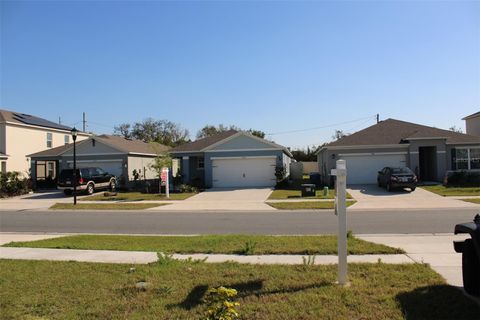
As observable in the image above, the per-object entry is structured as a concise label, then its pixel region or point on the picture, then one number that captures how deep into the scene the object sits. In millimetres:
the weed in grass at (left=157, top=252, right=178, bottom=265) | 7988
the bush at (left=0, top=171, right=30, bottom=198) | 31906
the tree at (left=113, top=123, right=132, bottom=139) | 83150
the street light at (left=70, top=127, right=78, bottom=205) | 25717
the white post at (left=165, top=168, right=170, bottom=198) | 28616
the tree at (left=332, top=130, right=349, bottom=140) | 82675
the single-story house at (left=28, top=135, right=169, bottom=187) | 35594
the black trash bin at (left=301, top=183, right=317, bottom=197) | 26297
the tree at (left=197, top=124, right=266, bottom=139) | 86250
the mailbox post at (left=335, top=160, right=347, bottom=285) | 6306
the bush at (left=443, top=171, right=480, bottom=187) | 29281
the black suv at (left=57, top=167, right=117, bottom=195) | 30359
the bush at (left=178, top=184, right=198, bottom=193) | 31719
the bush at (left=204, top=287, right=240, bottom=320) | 4297
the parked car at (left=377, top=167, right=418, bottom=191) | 26312
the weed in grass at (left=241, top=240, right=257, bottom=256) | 9099
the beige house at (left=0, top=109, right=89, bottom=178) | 36562
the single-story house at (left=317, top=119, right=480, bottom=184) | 31281
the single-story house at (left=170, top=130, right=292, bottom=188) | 34094
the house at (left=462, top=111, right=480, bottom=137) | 42812
